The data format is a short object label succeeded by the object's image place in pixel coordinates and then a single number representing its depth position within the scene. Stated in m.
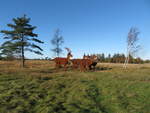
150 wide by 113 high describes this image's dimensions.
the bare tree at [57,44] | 25.17
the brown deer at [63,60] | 14.72
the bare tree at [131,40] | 22.56
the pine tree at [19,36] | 16.14
